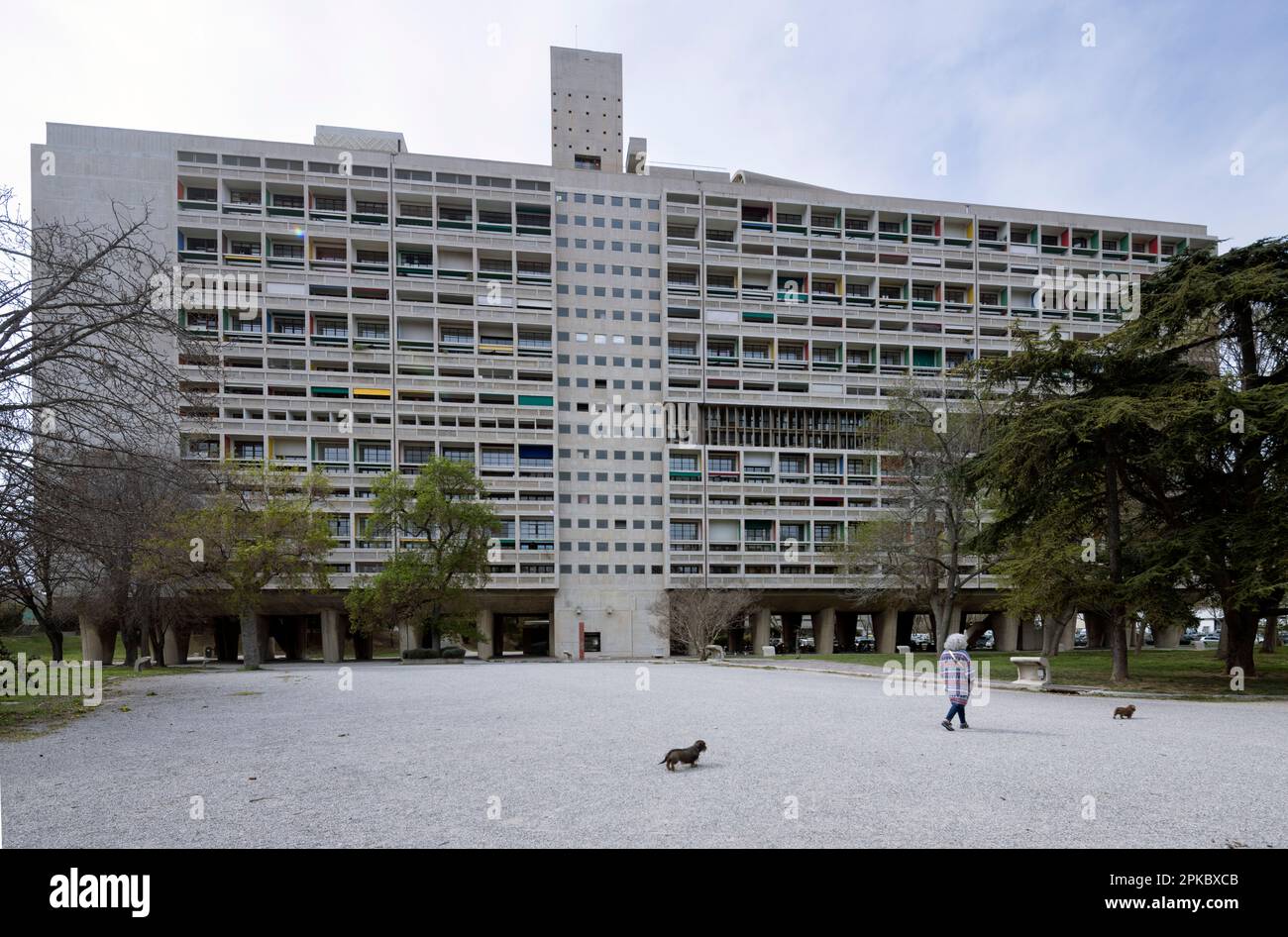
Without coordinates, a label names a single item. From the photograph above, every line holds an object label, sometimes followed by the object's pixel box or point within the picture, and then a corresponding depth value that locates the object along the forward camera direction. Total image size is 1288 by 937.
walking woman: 14.31
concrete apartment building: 66.50
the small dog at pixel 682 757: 10.20
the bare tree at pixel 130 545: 15.75
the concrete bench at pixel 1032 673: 24.64
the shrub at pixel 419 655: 54.07
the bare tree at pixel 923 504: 40.12
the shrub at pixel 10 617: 45.47
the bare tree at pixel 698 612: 59.78
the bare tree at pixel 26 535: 14.03
